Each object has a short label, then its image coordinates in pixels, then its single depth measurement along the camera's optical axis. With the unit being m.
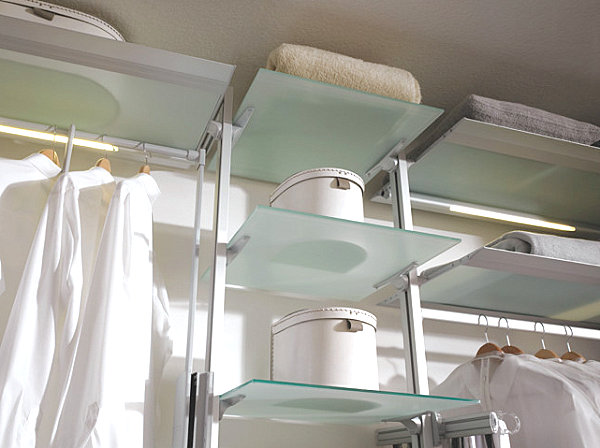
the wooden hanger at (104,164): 1.30
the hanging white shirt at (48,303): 0.94
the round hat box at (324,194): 1.25
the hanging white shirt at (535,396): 1.19
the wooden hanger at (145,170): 1.32
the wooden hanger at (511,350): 1.50
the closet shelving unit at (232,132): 1.16
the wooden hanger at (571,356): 1.55
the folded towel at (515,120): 1.47
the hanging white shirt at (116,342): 0.94
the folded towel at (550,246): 1.43
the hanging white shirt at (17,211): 1.12
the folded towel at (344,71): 1.34
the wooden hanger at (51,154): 1.27
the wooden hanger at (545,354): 1.51
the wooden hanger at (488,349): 1.45
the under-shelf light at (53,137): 1.36
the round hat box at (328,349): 1.11
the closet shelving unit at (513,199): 1.46
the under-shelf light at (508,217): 1.71
